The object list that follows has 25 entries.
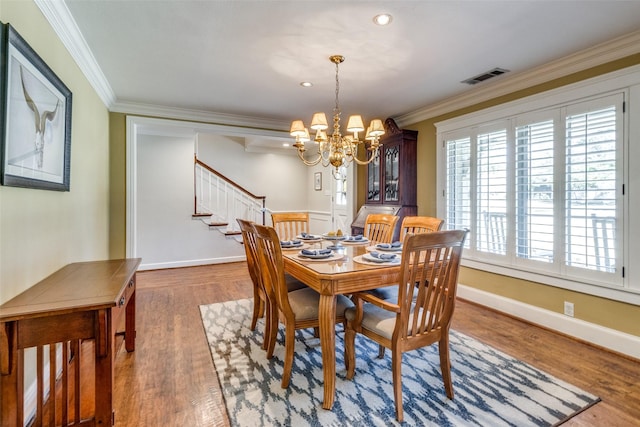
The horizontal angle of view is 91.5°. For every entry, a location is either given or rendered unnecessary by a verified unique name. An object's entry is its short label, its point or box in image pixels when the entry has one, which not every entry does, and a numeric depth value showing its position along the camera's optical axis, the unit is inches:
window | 101.1
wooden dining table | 69.4
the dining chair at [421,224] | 105.6
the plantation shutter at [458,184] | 148.7
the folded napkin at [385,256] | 82.4
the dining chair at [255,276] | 92.0
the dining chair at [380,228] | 127.4
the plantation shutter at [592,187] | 100.0
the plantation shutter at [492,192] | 132.9
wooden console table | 54.6
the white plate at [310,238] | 119.8
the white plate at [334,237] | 120.5
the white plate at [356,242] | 114.1
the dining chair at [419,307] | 64.4
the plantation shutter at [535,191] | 116.8
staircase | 235.6
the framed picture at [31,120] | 59.7
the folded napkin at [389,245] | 100.0
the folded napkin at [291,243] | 105.0
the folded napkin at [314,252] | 86.7
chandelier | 106.3
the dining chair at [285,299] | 74.4
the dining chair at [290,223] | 135.4
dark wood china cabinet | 173.5
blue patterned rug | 67.7
